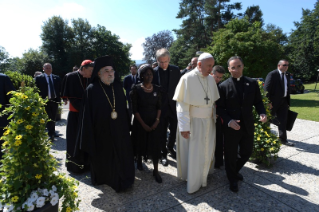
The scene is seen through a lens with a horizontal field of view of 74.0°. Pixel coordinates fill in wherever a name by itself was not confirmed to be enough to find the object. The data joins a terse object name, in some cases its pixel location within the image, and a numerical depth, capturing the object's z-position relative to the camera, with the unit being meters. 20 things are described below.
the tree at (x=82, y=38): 41.66
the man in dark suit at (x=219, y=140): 4.50
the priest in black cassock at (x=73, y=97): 4.35
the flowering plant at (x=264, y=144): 4.52
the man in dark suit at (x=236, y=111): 3.58
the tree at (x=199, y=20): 30.59
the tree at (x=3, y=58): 40.02
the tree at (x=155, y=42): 55.18
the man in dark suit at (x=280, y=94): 5.94
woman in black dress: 3.97
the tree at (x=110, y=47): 43.66
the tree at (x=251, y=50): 16.52
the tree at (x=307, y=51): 38.53
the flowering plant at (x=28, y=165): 2.25
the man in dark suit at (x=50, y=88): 6.93
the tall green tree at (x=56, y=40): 41.19
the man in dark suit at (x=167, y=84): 4.55
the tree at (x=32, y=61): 36.56
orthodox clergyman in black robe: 3.46
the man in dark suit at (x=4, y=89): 4.16
